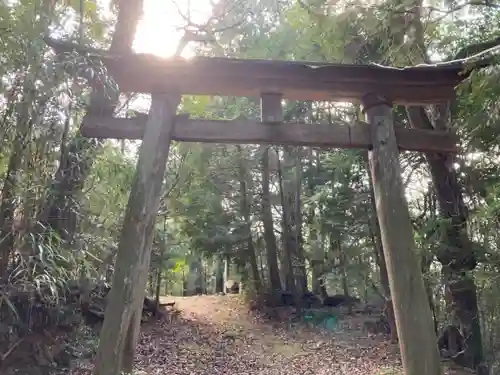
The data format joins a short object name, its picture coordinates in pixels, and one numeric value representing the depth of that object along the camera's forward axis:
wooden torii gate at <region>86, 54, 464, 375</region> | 4.17
